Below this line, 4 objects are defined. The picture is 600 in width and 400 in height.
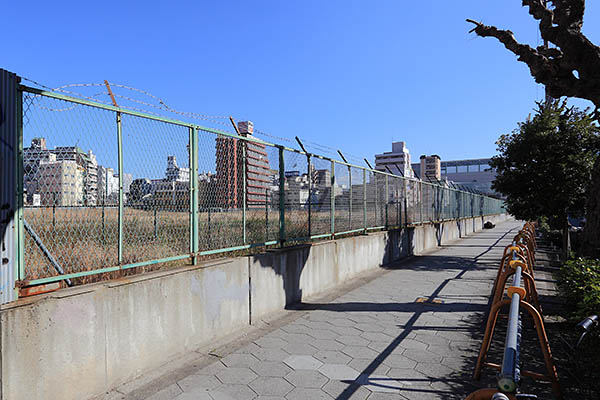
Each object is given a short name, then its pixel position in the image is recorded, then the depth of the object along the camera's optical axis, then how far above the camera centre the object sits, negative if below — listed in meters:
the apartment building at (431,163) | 87.76 +10.23
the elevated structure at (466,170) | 94.88 +10.19
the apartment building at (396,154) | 91.69 +13.52
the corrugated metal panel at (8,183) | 2.77 +0.24
